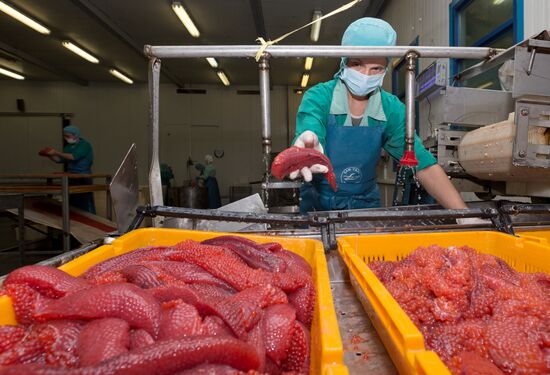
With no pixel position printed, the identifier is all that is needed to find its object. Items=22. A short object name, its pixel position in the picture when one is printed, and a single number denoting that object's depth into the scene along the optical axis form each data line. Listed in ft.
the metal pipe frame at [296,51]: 5.66
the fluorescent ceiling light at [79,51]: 29.25
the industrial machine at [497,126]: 5.54
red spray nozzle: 5.69
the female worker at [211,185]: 37.22
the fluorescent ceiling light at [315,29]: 24.75
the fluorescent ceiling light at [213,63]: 33.42
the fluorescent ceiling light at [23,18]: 22.56
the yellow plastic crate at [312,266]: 1.84
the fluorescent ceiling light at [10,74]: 36.01
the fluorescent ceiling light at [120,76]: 36.83
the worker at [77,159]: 21.59
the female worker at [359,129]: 7.41
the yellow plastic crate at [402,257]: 1.98
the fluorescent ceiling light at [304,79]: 38.48
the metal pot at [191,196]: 32.45
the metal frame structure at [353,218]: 4.74
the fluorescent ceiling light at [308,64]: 33.19
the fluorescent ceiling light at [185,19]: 22.80
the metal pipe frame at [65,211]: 15.69
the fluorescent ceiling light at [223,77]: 37.54
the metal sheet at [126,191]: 4.92
